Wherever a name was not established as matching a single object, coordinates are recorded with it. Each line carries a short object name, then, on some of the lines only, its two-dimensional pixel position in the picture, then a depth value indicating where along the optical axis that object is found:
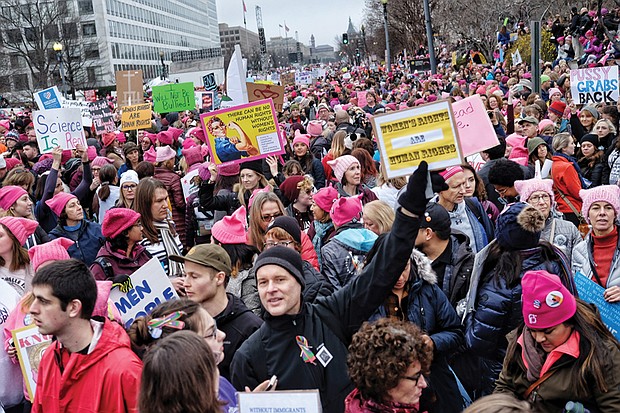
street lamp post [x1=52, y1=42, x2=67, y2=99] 29.49
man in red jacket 3.20
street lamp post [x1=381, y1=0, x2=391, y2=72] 28.78
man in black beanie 3.28
